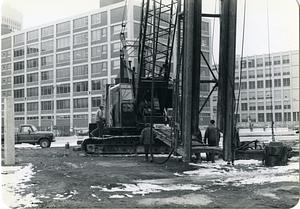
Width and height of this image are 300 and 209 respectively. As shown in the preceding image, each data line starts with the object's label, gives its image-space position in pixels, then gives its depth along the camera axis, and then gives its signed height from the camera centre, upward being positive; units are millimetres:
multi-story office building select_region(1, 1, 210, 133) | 47062 +6137
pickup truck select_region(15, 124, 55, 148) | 26906 -1404
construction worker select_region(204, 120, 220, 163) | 14836 -767
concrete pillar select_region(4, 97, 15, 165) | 15156 -641
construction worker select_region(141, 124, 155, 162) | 16750 -886
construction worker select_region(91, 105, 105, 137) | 23044 -548
